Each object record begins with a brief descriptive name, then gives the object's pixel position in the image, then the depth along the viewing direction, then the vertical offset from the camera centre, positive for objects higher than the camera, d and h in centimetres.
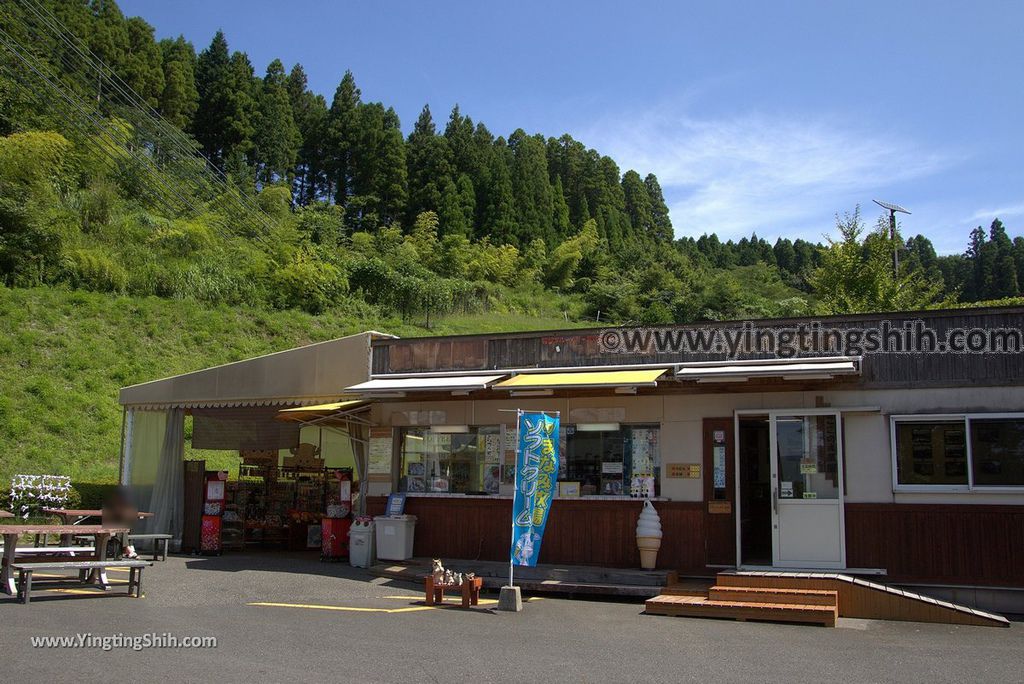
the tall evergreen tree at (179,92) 5581 +2413
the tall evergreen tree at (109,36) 5053 +2498
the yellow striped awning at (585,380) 1164 +130
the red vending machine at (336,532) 1494 -110
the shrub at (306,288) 3550 +737
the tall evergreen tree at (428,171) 5766 +2032
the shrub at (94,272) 3058 +672
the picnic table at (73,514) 1208 -74
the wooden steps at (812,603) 970 -144
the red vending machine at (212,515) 1570 -90
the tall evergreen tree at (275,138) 5912 +2247
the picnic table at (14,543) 949 -95
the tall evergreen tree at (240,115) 5847 +2378
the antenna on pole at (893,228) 2904 +844
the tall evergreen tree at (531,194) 5744 +1938
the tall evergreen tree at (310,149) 6284 +2315
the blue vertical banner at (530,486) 1059 -17
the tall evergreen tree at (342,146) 6194 +2295
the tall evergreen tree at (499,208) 5569 +1732
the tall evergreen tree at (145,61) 5288 +2491
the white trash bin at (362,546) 1374 -123
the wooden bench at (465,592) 1027 -145
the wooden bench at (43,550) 1023 -104
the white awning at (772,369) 1095 +139
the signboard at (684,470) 1225 +7
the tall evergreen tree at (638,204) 7338 +2294
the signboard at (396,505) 1372 -56
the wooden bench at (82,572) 927 -120
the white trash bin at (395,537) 1354 -105
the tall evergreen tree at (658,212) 7458 +2332
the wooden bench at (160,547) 1432 -139
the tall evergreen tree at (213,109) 5906 +2430
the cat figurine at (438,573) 1067 -126
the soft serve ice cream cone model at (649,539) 1194 -87
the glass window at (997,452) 1084 +38
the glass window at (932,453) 1108 +36
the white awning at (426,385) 1276 +126
